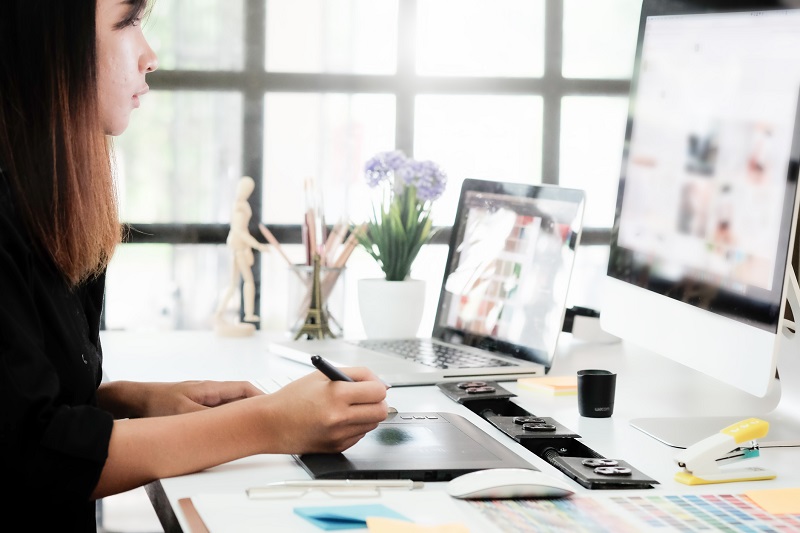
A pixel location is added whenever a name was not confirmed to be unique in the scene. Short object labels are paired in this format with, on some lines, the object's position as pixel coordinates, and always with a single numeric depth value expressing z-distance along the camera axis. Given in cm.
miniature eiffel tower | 234
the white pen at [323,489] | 149
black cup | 184
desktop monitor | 167
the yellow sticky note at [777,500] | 150
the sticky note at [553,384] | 196
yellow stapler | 159
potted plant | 236
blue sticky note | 144
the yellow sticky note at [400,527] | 141
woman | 151
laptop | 208
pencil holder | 239
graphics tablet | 156
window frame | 302
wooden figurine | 251
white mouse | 150
